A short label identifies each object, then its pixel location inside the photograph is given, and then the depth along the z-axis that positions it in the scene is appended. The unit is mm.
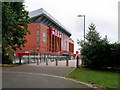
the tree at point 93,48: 14273
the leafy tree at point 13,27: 14983
